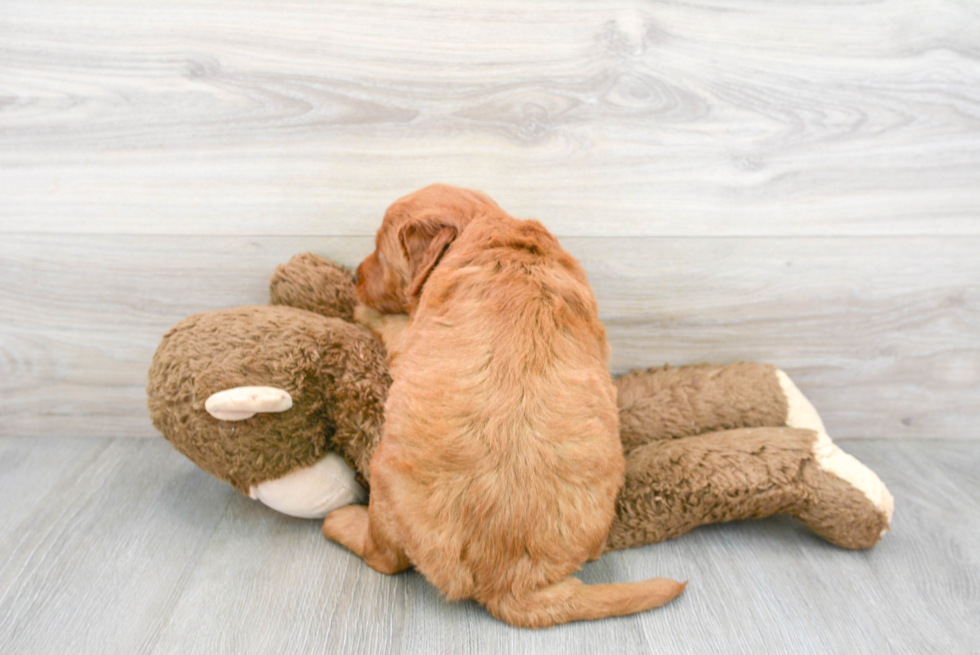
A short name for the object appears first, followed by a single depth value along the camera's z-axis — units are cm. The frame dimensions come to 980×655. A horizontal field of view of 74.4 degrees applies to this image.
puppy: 104
